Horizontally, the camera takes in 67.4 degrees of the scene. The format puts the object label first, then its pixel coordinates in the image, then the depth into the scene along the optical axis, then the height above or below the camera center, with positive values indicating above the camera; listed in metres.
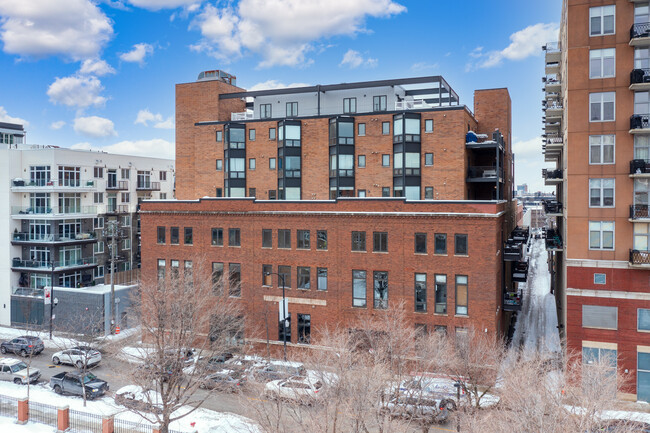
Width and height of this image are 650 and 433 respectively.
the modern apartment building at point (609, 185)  31.44 +2.20
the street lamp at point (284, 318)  37.48 -7.93
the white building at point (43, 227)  50.34 -1.11
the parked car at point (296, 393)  22.11 -8.73
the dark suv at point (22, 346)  40.76 -10.90
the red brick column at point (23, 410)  27.55 -10.97
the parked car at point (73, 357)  37.50 -11.05
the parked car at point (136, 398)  24.69 -10.22
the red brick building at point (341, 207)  36.09 +0.80
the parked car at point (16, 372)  34.47 -11.19
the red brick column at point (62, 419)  26.58 -11.07
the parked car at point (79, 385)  31.86 -11.20
